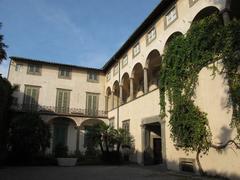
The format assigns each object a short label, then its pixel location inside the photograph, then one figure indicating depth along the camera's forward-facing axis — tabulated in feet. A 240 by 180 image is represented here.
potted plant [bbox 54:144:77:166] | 53.21
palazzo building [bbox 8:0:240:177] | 32.91
